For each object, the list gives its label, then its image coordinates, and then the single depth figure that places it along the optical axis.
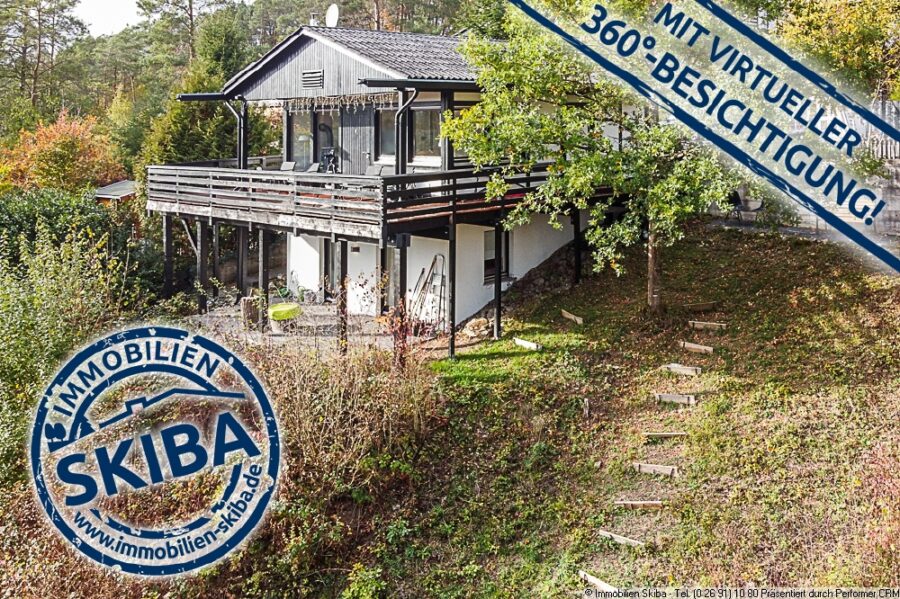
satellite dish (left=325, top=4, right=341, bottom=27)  19.80
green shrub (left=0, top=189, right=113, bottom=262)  18.77
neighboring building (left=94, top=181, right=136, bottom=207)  24.12
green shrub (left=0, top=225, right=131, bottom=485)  11.19
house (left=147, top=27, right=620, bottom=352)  14.40
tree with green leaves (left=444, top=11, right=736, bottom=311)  12.79
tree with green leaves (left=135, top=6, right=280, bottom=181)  23.19
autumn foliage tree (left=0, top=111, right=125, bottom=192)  25.72
